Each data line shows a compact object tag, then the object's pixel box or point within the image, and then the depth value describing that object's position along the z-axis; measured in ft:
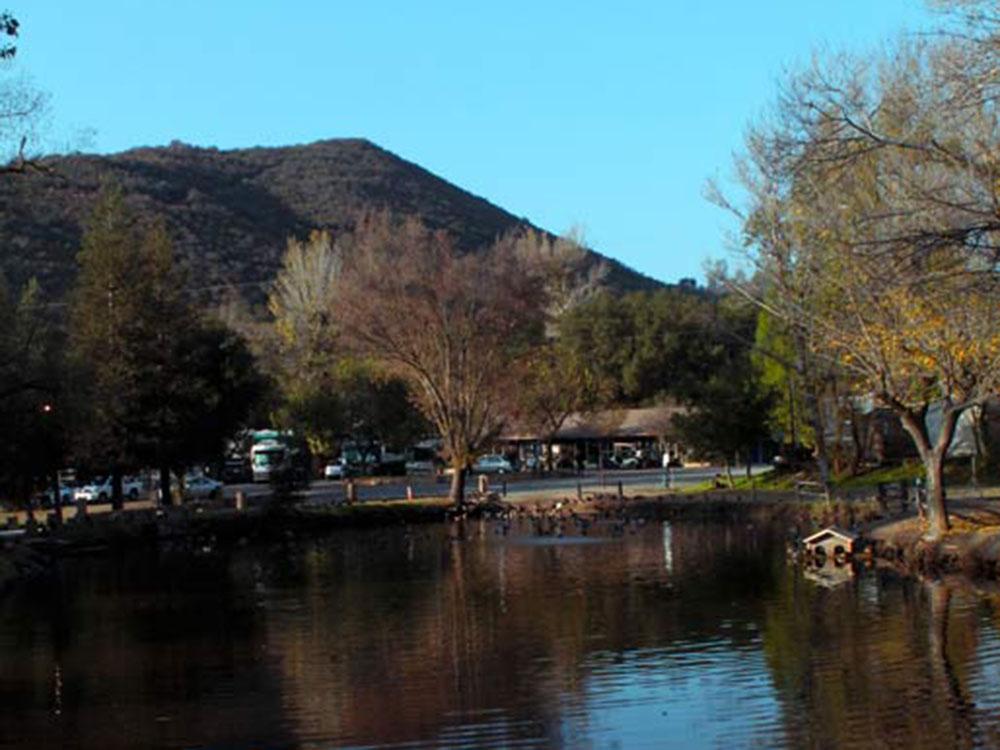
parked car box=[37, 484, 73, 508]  210.79
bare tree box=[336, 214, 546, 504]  190.08
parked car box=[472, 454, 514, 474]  288.71
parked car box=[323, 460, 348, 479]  284.82
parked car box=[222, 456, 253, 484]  289.53
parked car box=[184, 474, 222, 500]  222.69
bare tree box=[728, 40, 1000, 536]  54.65
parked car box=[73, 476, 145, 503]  236.84
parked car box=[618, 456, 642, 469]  289.74
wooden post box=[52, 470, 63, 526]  167.12
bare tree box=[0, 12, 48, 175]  74.33
